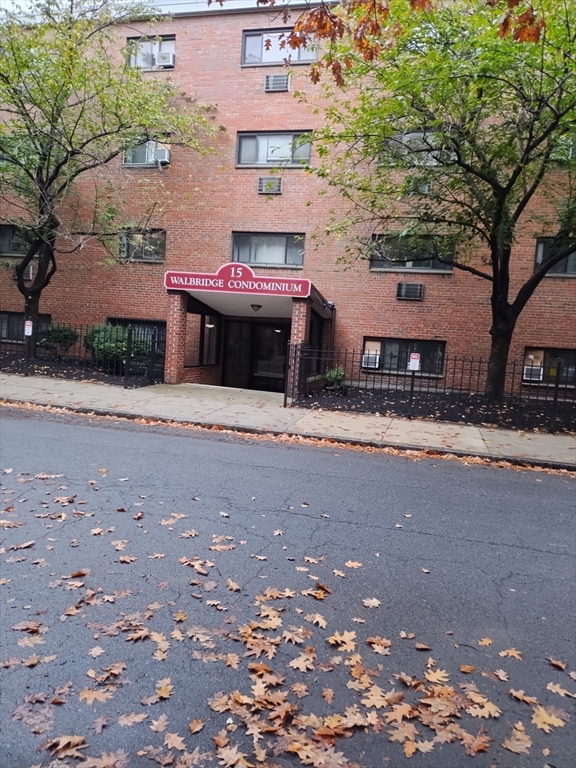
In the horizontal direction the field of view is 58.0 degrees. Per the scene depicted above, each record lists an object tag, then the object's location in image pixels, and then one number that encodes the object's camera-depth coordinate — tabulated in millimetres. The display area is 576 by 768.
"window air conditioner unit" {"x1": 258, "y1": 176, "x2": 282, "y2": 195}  16594
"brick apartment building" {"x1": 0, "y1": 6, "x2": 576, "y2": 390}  15453
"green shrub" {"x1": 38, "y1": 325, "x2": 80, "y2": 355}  16875
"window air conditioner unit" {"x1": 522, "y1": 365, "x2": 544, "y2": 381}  14922
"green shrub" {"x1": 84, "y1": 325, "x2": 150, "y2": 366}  14688
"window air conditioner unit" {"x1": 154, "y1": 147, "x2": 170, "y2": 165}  17352
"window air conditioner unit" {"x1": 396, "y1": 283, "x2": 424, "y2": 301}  15820
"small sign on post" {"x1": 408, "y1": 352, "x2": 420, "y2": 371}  11781
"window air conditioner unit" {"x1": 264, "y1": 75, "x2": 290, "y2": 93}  16547
